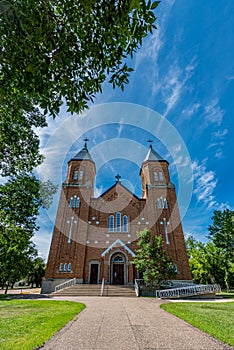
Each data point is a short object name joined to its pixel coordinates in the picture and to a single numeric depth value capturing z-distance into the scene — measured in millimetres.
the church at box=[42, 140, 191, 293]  19453
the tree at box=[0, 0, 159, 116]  2832
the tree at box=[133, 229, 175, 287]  15406
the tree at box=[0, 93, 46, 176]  6930
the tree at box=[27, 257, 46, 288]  40647
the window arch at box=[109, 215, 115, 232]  22203
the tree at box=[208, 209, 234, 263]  26375
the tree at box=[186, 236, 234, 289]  25359
